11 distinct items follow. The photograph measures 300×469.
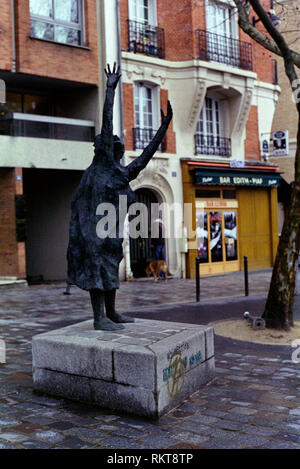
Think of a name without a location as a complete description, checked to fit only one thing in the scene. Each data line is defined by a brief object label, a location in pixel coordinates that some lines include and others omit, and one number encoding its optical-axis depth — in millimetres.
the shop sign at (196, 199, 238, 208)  19016
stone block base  4473
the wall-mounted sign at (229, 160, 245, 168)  19766
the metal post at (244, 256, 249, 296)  12422
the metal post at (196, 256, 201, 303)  11891
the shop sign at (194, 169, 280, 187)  18531
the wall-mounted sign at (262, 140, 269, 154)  21812
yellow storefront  18625
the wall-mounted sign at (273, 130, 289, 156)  21447
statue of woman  5297
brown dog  17141
